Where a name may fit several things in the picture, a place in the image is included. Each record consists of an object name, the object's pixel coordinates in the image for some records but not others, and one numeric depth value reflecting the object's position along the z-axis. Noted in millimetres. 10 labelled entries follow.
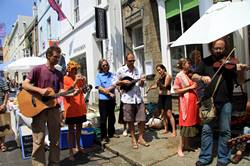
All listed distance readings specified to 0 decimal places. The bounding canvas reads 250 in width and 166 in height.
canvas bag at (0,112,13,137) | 6983
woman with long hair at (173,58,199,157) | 5004
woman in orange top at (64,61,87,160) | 5668
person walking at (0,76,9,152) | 7012
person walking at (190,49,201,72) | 5762
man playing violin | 4194
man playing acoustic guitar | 4582
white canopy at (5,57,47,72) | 9141
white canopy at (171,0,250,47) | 4156
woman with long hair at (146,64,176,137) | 6617
